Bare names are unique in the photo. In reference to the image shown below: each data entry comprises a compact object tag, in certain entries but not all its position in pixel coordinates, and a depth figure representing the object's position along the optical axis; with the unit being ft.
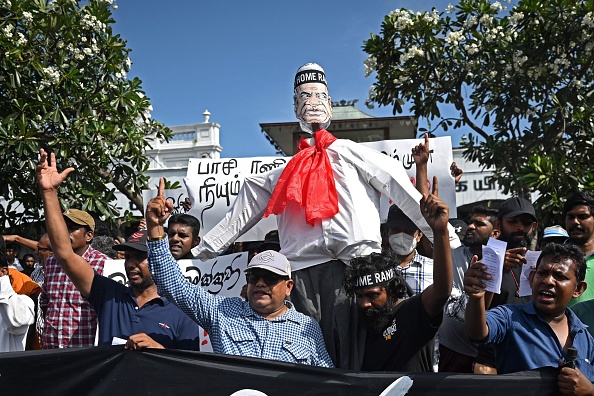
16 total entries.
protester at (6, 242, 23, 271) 27.80
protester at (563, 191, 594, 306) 16.69
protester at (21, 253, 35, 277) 31.65
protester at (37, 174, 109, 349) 15.67
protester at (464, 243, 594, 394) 11.79
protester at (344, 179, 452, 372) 12.23
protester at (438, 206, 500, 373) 14.55
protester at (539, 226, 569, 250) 15.69
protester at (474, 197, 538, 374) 13.60
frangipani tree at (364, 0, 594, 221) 33.58
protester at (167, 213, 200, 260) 19.45
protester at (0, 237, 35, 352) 16.06
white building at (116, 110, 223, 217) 75.00
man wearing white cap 12.96
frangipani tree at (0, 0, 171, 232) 30.78
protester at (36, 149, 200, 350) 13.88
